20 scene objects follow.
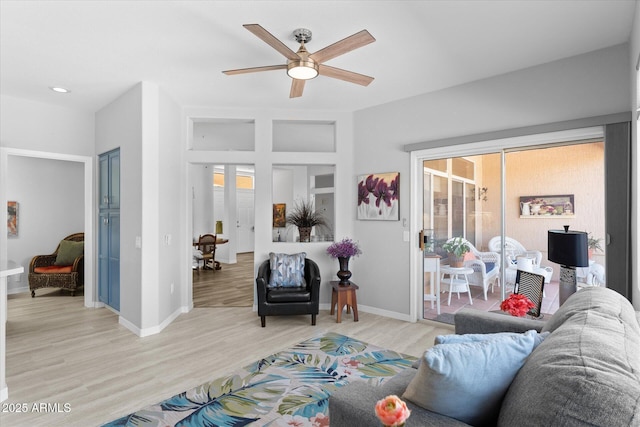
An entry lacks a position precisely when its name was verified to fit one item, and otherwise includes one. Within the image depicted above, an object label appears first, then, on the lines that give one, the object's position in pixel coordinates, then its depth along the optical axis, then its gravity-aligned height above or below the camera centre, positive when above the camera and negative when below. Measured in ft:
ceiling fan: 7.55 +3.95
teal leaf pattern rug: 7.34 -4.45
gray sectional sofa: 2.77 -1.56
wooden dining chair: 24.54 -2.36
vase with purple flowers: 14.16 -1.70
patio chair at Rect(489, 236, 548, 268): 11.49 -1.30
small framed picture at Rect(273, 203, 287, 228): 29.14 +0.19
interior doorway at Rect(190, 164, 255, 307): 19.72 -1.22
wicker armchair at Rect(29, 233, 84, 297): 17.34 -2.83
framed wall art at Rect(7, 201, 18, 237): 18.43 -0.18
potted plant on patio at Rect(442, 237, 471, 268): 13.17 -1.43
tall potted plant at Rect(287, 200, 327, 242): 16.02 -0.33
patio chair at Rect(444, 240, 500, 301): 12.31 -2.05
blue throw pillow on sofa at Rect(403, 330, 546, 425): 3.74 -1.87
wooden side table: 13.74 -3.44
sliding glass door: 10.30 +0.28
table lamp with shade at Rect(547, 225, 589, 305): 8.08 -1.01
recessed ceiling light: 12.95 +4.92
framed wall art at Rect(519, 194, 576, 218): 10.66 +0.23
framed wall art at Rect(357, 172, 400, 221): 14.39 +0.77
